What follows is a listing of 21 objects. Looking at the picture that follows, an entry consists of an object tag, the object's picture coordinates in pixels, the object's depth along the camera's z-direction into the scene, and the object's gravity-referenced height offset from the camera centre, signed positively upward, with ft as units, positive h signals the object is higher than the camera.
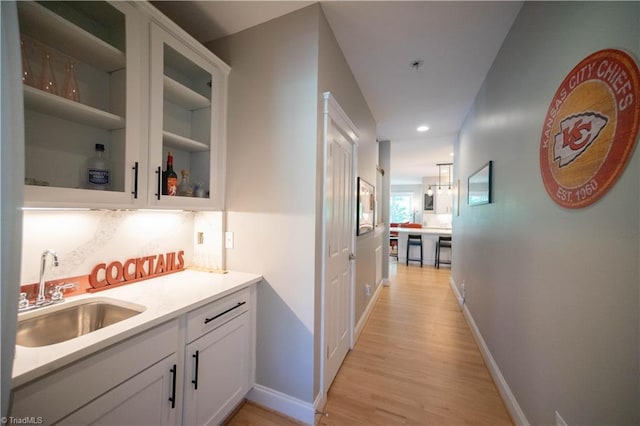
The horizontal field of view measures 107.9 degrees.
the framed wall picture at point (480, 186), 6.91 +0.98
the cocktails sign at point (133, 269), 4.38 -1.28
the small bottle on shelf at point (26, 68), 3.15 +1.90
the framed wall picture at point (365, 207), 8.34 +0.24
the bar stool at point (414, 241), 19.97 -2.35
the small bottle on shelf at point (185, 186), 5.03 +0.52
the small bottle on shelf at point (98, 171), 3.71 +0.62
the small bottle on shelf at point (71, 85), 3.61 +1.95
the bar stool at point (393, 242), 28.47 -3.68
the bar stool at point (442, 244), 18.94 -2.48
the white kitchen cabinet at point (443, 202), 28.32 +1.49
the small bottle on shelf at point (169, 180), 4.57 +0.60
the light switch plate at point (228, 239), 5.77 -0.71
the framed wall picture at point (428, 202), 29.68 +1.52
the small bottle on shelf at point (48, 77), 3.37 +1.94
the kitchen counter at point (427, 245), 19.40 -2.73
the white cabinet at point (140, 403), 2.73 -2.54
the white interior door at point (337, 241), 5.54 -0.78
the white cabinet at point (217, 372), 3.96 -3.09
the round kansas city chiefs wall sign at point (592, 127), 2.58 +1.15
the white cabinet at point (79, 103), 3.23 +1.60
